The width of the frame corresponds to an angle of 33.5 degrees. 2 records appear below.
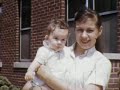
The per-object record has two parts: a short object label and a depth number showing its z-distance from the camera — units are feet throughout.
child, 4.42
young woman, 3.61
